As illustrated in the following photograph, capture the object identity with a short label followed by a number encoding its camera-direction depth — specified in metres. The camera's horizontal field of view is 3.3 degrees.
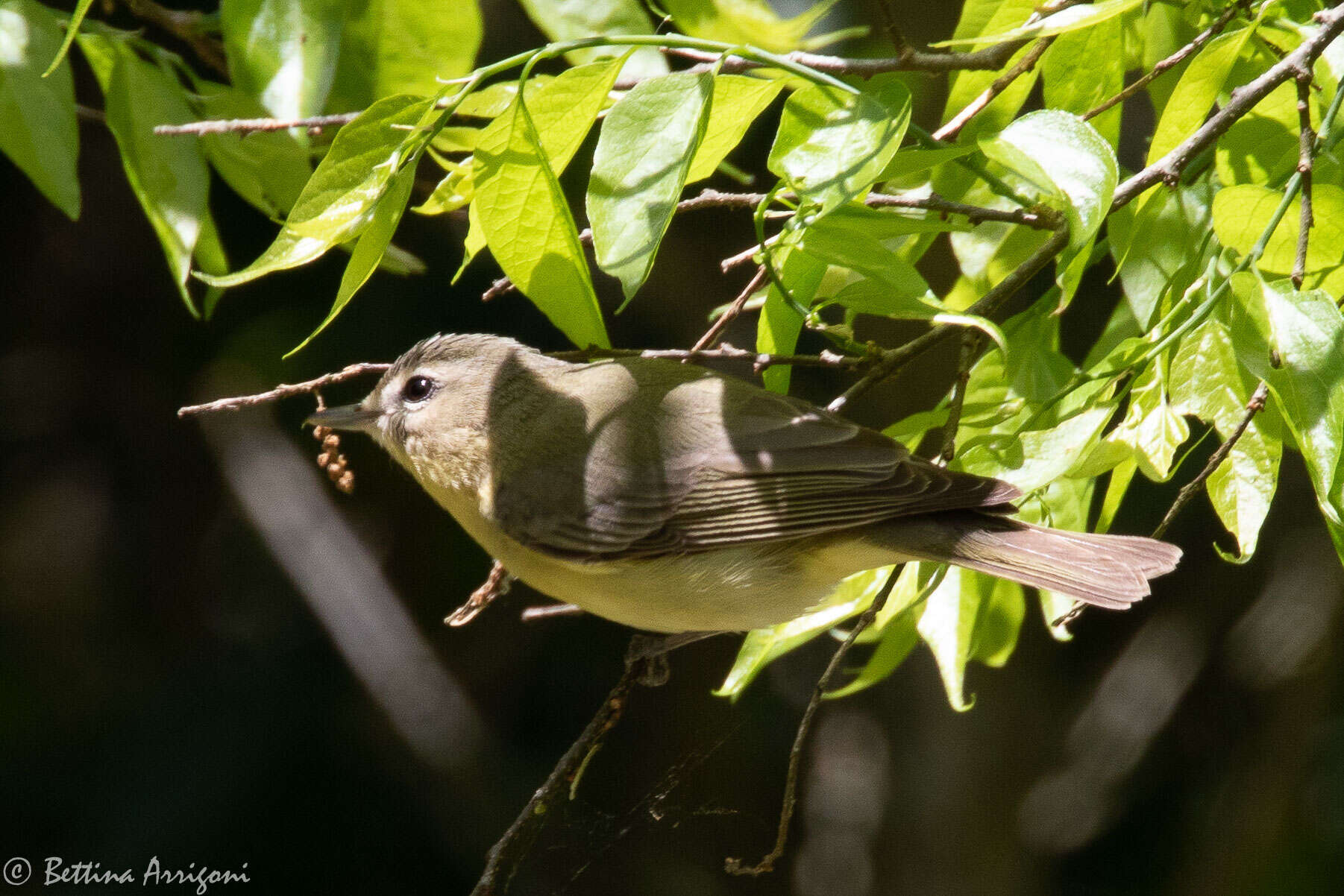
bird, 3.18
